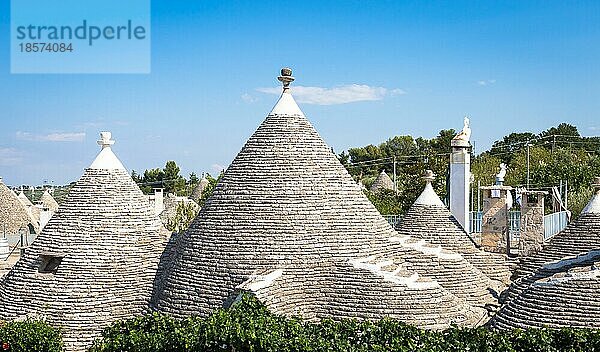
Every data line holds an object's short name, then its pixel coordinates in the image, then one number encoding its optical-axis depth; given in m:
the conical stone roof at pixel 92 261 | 13.16
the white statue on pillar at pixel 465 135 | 19.47
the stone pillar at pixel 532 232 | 17.70
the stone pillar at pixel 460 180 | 19.33
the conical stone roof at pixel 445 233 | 15.84
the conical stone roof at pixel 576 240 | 13.88
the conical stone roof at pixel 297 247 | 11.59
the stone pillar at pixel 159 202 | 36.16
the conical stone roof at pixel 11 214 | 37.56
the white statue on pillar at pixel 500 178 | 23.19
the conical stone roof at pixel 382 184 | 50.76
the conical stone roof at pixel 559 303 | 10.15
